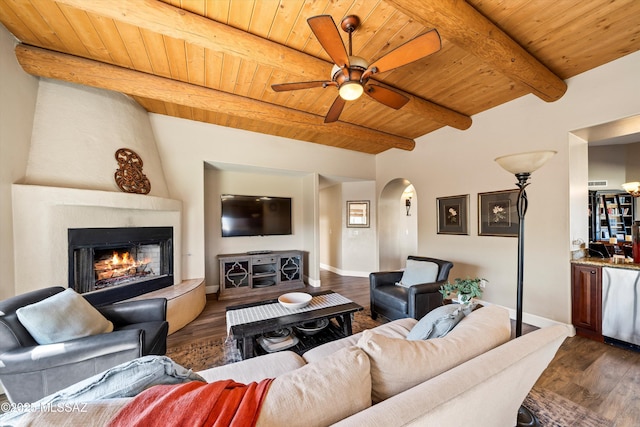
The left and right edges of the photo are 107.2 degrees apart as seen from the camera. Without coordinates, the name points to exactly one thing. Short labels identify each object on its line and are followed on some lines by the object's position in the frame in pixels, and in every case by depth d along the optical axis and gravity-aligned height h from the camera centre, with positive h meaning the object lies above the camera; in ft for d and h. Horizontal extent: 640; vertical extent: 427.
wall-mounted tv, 14.23 -0.01
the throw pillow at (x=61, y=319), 4.70 -2.19
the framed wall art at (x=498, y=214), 10.09 -0.03
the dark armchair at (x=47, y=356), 4.41 -2.73
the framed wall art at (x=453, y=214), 11.89 -0.03
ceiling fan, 4.84 +3.63
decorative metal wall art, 8.97 +1.66
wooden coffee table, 6.14 -3.02
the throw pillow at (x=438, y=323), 4.38 -2.14
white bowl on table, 7.41 -2.82
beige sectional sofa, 2.17 -1.92
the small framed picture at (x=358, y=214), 17.84 +0.03
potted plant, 6.50 -2.12
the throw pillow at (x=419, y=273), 9.51 -2.46
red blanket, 1.80 -1.59
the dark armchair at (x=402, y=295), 8.20 -3.07
